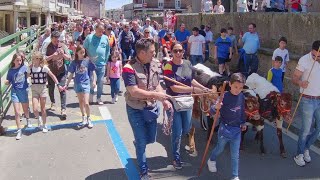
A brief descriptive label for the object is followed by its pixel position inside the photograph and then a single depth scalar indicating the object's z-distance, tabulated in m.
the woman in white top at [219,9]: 13.09
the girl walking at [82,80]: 5.93
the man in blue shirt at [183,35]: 11.22
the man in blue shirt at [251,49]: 8.79
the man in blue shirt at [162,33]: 12.01
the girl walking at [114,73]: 7.58
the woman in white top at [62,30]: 10.45
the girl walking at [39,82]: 5.72
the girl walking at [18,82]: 5.52
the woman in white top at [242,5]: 11.62
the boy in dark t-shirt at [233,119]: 3.96
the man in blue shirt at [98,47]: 7.05
